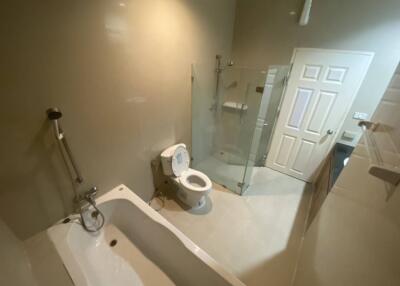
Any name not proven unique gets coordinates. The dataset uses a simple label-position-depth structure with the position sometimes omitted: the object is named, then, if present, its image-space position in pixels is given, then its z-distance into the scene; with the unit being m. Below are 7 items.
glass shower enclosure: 2.27
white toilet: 1.99
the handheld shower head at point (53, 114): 1.08
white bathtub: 1.17
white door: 1.99
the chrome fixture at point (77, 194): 1.10
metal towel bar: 0.58
